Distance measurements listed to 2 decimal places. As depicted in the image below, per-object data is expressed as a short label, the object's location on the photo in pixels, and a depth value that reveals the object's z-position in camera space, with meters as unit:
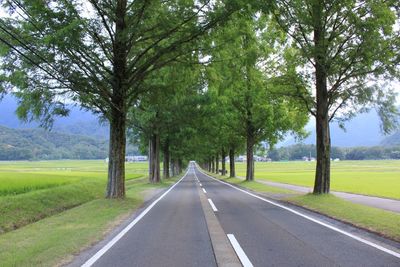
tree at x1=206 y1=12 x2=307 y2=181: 17.20
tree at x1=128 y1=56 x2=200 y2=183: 20.59
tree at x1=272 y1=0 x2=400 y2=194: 16.94
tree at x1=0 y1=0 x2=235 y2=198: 14.34
